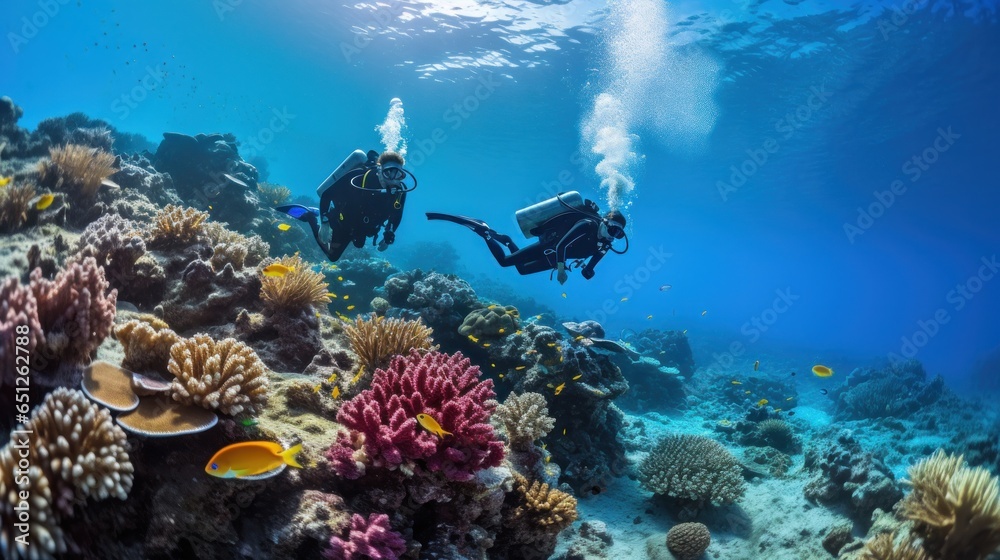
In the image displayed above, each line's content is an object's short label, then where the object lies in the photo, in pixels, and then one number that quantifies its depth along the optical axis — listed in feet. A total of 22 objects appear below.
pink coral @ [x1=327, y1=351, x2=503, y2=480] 10.68
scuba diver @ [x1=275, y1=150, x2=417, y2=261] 26.73
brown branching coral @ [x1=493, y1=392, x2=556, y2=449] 16.28
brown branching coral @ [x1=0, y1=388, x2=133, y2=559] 6.25
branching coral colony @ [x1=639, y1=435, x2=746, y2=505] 23.17
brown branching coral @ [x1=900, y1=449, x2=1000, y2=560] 13.17
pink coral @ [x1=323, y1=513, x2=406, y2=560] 9.26
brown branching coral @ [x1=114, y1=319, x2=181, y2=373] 10.59
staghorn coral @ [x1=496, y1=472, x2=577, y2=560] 14.58
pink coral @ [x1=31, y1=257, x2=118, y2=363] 9.04
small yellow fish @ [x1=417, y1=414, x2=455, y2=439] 10.31
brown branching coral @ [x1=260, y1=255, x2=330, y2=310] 17.22
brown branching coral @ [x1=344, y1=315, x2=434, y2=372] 16.02
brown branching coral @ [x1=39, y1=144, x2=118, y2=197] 24.29
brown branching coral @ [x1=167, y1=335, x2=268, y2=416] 9.64
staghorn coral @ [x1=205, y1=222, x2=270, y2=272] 18.61
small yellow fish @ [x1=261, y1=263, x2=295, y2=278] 16.05
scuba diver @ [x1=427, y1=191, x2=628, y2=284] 27.91
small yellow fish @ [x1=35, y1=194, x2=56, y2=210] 17.10
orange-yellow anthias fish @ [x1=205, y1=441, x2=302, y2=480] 7.48
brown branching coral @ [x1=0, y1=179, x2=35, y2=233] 17.46
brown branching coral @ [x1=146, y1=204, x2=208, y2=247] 18.81
